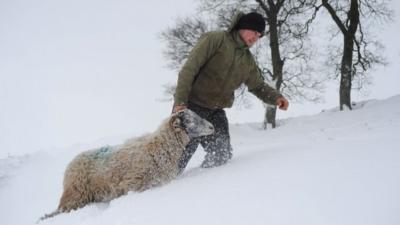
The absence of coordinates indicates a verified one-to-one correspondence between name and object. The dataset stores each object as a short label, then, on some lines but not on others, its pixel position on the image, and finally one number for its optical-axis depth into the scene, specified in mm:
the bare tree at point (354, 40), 18078
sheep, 4871
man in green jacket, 5289
